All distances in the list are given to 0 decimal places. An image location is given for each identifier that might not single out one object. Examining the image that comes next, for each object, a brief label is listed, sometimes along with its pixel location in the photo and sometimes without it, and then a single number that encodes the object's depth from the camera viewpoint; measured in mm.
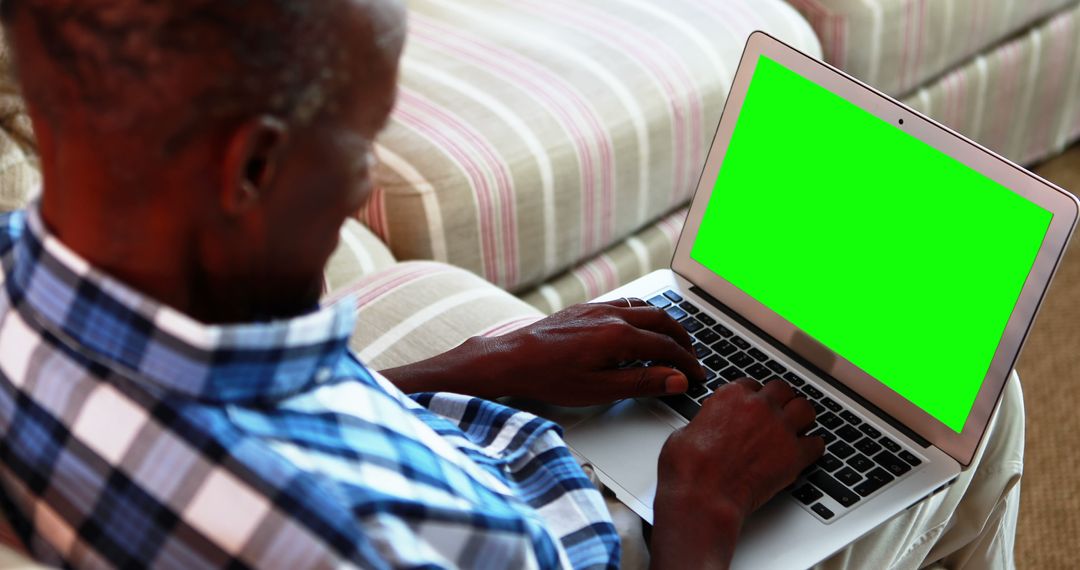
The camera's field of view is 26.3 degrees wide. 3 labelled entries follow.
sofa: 1942
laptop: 1617
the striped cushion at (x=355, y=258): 1993
